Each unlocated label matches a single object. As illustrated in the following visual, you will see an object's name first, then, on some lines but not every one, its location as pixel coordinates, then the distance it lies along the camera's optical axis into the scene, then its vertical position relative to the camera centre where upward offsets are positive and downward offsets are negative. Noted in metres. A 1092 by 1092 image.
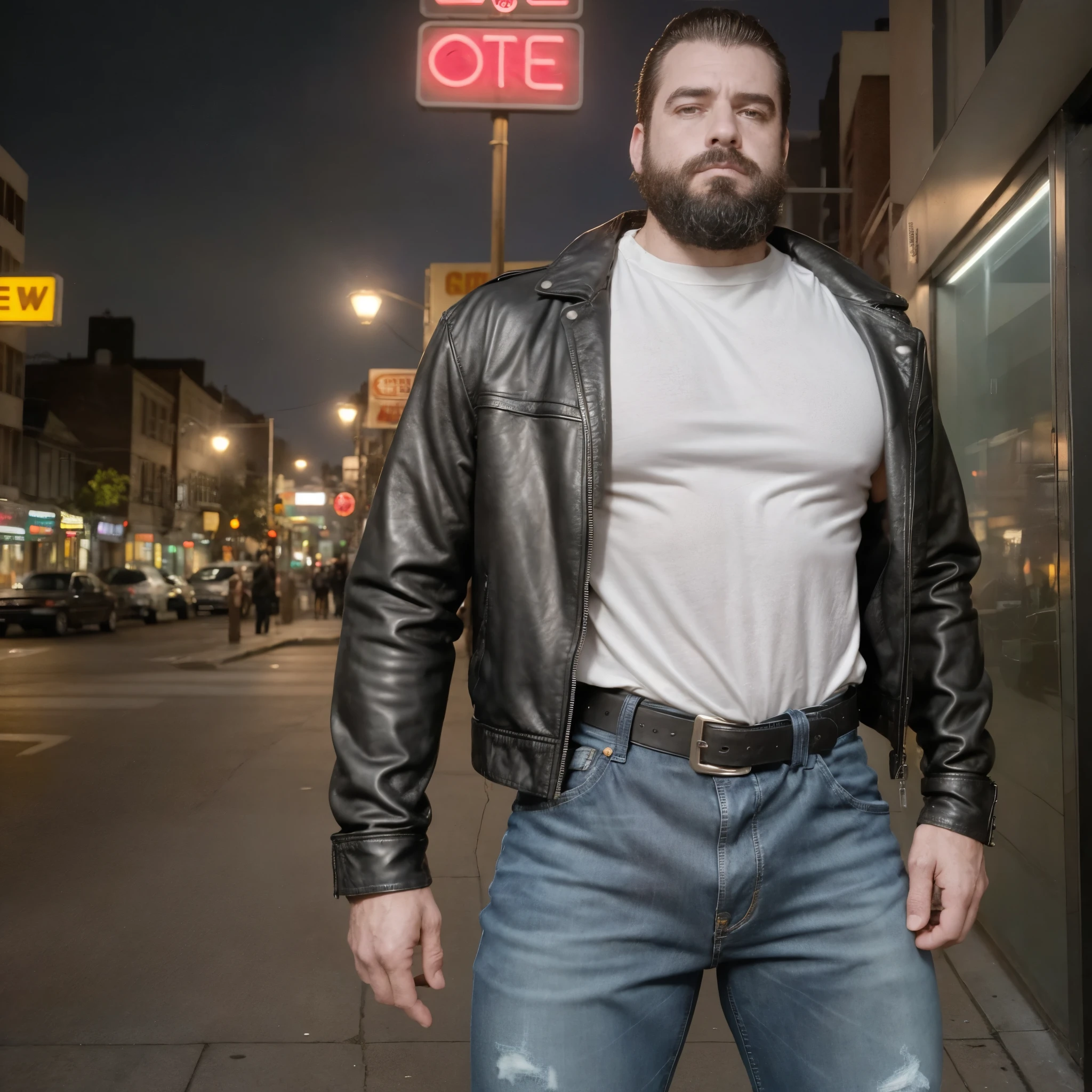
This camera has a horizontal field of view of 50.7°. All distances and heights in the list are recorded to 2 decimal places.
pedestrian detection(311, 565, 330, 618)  33.19 -0.49
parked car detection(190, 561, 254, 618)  36.47 -0.40
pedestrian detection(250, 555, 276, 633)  24.50 -0.42
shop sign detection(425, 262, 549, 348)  18.17 +4.75
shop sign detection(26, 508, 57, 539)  38.16 +1.59
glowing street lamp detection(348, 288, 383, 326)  21.55 +5.13
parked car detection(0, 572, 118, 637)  24.42 -0.71
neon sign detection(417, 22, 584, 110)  12.04 +5.39
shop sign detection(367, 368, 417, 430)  23.59 +3.88
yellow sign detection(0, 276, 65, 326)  18.09 +4.30
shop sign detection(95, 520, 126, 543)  49.38 +1.82
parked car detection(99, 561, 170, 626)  31.27 -0.52
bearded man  1.63 -0.12
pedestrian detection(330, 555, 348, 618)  31.25 +0.00
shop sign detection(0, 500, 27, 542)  35.00 +1.53
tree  43.66 +3.09
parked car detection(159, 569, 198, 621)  34.03 -0.72
